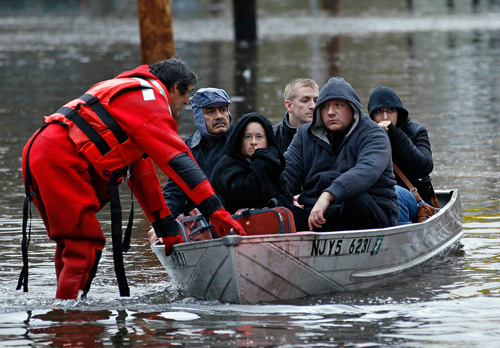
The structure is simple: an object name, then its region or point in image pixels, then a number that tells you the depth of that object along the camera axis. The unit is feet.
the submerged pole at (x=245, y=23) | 208.33
